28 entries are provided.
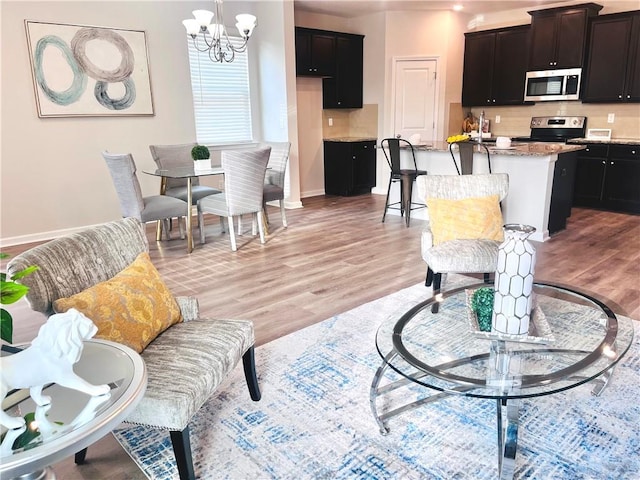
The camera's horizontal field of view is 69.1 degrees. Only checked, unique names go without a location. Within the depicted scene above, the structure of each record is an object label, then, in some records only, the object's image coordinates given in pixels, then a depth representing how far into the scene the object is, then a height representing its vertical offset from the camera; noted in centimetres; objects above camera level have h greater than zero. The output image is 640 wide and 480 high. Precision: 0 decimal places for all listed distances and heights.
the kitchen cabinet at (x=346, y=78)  722 +69
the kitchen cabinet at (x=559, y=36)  605 +109
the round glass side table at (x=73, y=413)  99 -67
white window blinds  616 +35
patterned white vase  178 -62
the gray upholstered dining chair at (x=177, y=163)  516 -42
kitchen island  461 -58
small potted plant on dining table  470 -33
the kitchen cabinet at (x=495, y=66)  687 +80
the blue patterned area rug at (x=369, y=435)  173 -125
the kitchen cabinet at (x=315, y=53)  673 +101
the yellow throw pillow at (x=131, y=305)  167 -66
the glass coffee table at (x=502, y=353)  158 -85
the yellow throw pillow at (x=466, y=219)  310 -64
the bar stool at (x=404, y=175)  544 -62
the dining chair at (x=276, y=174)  524 -57
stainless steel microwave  627 +46
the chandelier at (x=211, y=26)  425 +92
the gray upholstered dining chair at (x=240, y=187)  434 -59
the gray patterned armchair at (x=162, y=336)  152 -82
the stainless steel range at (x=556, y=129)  651 -14
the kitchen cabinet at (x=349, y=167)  735 -70
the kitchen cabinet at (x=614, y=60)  575 +72
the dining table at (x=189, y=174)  443 -46
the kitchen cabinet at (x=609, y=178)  579 -75
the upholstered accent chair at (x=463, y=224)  285 -67
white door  717 +35
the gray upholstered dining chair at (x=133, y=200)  412 -69
